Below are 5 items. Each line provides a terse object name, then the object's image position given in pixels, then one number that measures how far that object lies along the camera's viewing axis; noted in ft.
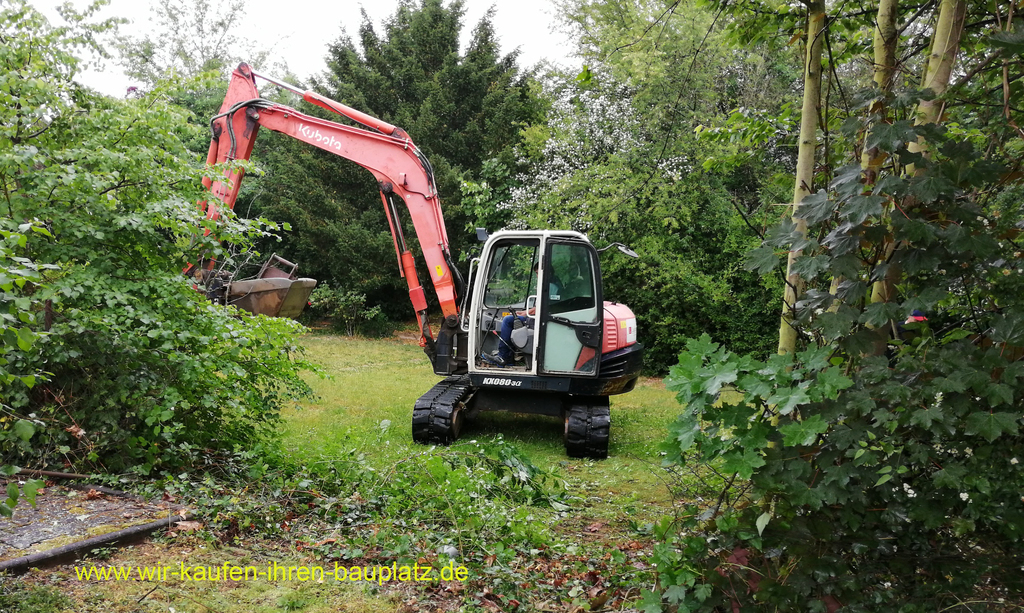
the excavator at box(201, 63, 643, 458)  23.76
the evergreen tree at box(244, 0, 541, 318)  61.36
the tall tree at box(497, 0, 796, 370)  44.21
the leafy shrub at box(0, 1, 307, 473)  13.80
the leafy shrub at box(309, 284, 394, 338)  58.49
